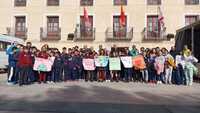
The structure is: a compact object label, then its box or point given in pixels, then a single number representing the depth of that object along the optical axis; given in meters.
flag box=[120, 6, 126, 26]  14.62
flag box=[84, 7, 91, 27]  14.89
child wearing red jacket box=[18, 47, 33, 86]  6.55
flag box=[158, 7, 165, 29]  14.58
